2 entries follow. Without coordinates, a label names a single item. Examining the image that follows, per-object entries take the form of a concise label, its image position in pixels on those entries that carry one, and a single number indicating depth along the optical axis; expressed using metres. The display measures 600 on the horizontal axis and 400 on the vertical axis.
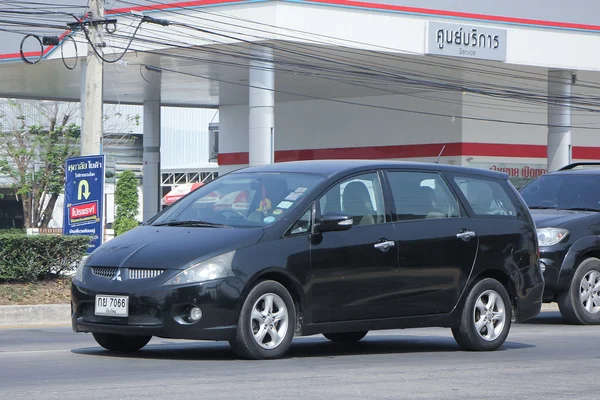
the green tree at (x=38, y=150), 50.56
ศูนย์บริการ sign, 30.55
